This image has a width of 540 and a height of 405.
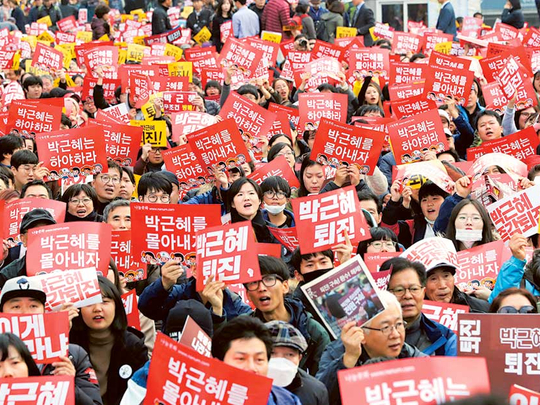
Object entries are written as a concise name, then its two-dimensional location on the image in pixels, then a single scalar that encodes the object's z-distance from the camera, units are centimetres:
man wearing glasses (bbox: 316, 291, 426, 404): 1016
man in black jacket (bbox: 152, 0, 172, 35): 3964
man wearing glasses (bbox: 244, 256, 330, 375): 1172
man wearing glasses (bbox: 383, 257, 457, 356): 1144
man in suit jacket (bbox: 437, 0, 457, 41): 3919
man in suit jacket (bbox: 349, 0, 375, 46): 3975
